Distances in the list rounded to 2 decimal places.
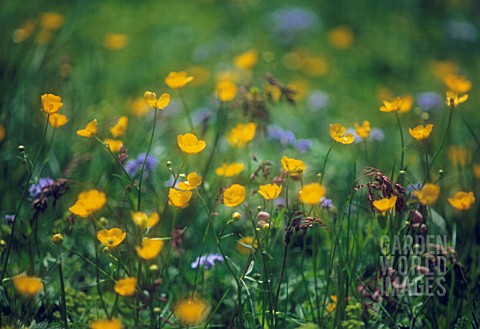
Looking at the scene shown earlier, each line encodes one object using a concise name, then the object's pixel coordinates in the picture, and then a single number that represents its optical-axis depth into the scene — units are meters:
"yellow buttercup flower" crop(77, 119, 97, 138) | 1.78
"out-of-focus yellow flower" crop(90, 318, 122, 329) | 1.72
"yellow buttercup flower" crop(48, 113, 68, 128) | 1.82
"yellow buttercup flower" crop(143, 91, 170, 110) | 1.80
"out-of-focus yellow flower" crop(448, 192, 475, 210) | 1.77
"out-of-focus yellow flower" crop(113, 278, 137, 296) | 1.72
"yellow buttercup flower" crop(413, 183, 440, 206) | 1.75
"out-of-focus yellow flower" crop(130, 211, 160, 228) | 1.74
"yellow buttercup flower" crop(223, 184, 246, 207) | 1.78
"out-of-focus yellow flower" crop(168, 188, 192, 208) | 1.77
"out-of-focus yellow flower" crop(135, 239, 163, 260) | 1.72
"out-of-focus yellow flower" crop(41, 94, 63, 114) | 1.79
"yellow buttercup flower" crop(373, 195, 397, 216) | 1.75
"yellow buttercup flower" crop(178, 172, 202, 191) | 1.77
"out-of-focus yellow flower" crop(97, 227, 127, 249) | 1.75
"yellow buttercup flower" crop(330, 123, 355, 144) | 1.81
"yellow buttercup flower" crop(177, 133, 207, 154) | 1.79
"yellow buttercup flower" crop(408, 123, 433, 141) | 1.78
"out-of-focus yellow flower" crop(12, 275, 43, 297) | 1.72
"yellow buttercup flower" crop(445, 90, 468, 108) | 1.80
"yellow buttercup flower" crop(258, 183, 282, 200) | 1.78
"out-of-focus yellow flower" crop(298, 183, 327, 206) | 1.74
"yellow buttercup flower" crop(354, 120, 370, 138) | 1.84
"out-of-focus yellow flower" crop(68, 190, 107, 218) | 1.74
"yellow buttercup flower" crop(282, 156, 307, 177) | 1.79
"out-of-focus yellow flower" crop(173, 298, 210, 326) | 1.72
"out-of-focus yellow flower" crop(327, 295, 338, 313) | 1.82
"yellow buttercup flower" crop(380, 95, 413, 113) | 1.83
